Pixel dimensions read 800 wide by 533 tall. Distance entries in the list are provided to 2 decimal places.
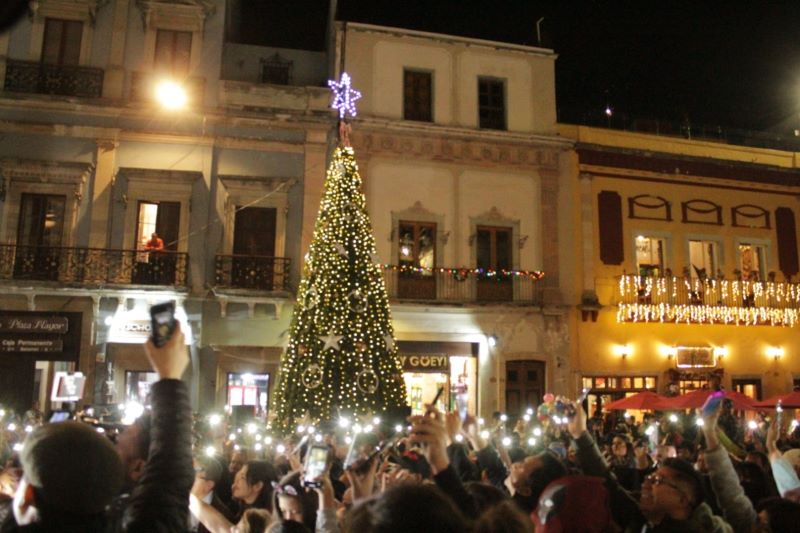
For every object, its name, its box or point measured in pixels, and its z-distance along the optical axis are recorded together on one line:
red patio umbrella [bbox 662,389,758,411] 15.03
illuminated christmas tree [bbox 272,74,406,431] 13.25
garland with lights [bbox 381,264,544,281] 20.38
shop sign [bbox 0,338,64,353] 17.66
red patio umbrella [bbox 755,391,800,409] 14.29
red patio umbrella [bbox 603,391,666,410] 16.20
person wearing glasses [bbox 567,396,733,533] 4.05
